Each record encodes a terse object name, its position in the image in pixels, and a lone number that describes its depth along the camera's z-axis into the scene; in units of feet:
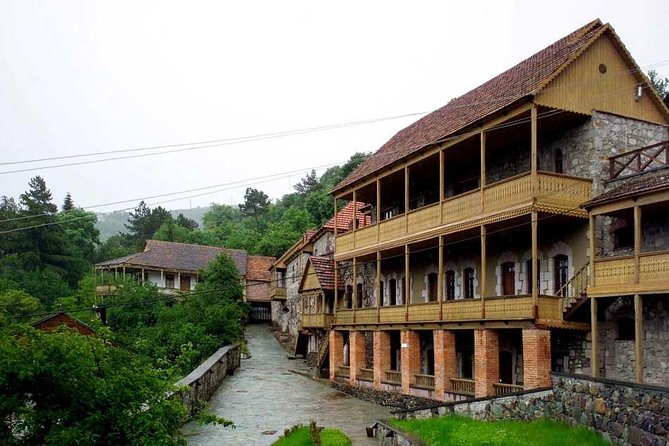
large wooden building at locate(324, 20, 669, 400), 60.29
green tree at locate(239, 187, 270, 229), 360.89
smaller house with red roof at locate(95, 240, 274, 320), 193.16
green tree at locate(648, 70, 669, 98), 143.43
